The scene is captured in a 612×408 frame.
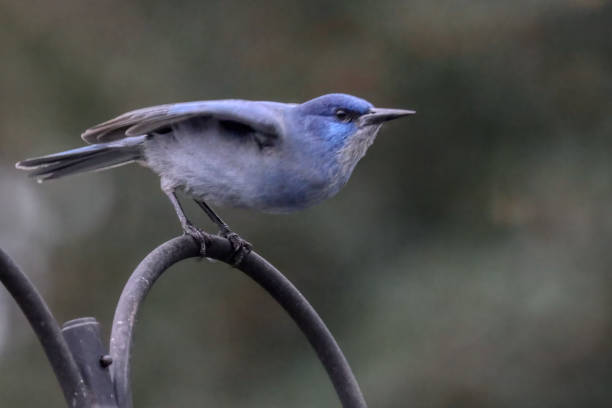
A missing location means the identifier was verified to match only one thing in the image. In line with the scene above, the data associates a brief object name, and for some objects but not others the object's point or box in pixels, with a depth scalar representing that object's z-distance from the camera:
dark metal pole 4.35
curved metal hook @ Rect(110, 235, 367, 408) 5.66
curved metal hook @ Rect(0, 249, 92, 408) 4.27
